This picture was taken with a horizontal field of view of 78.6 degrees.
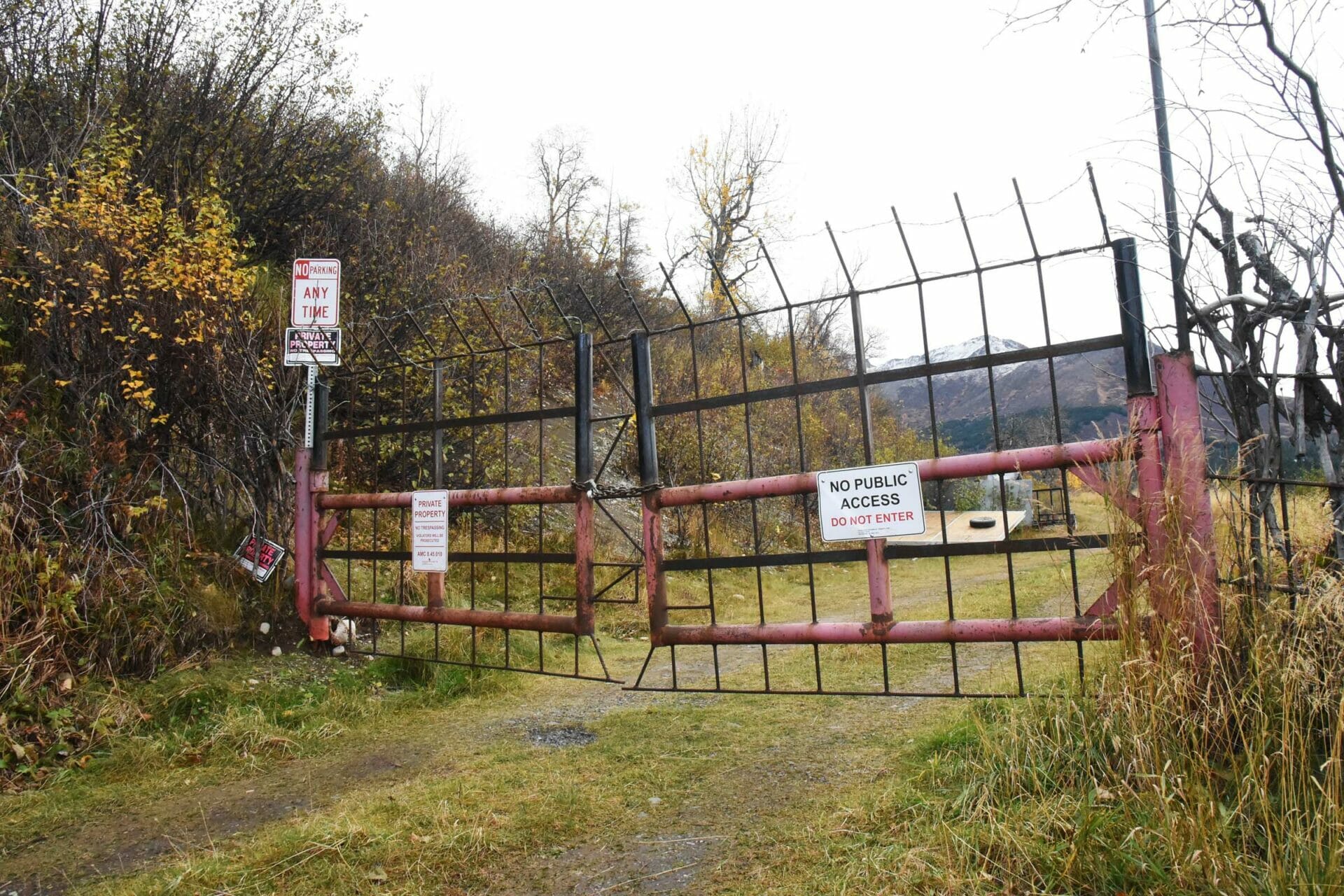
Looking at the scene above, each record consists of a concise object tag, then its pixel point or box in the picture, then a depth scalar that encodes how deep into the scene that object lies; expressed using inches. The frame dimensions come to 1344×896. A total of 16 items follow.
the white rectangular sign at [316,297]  246.7
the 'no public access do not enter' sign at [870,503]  155.6
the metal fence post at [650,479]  181.0
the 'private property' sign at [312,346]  245.8
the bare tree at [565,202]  831.1
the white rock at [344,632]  253.6
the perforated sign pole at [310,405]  245.0
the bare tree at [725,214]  780.6
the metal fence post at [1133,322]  140.2
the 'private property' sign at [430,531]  215.2
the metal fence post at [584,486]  195.6
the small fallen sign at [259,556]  242.4
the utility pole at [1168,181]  132.3
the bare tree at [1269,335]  120.4
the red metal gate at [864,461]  128.8
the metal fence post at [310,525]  245.3
